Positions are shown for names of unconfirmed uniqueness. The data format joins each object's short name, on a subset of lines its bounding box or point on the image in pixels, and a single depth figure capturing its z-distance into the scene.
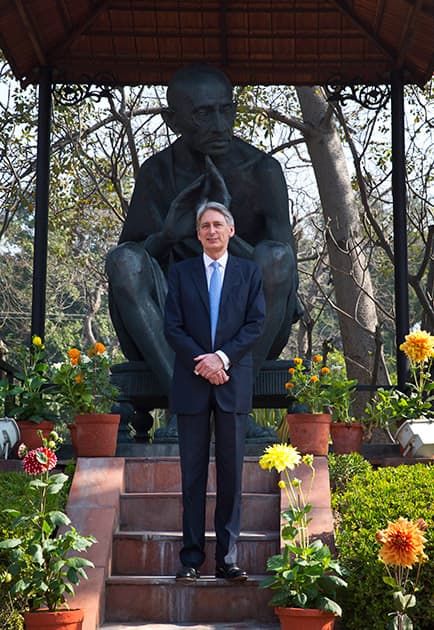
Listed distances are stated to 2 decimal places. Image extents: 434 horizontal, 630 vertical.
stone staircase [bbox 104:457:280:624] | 5.05
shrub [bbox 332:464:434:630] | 4.70
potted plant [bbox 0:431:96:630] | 4.56
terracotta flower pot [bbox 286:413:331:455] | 5.92
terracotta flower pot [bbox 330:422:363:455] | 6.43
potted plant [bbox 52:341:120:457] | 5.96
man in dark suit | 5.05
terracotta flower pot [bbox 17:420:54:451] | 6.50
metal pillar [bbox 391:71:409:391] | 7.79
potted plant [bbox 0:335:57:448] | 6.52
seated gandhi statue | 6.65
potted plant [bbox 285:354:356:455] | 5.93
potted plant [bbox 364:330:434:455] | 6.47
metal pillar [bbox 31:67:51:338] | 7.64
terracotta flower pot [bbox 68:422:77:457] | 6.09
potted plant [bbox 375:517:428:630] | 4.34
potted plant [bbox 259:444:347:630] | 4.52
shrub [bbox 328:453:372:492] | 5.99
